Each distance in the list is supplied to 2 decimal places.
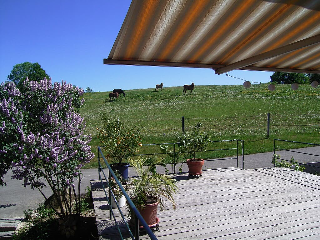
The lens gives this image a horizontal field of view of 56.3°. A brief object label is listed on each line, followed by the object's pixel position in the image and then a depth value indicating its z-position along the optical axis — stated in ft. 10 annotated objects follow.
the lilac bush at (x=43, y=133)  19.61
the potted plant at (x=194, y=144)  28.53
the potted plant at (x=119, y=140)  24.91
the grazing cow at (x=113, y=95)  133.60
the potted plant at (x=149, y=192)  16.16
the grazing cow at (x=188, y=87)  141.60
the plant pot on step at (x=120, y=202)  20.44
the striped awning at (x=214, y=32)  11.84
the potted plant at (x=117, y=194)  18.92
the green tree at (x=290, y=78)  229.74
